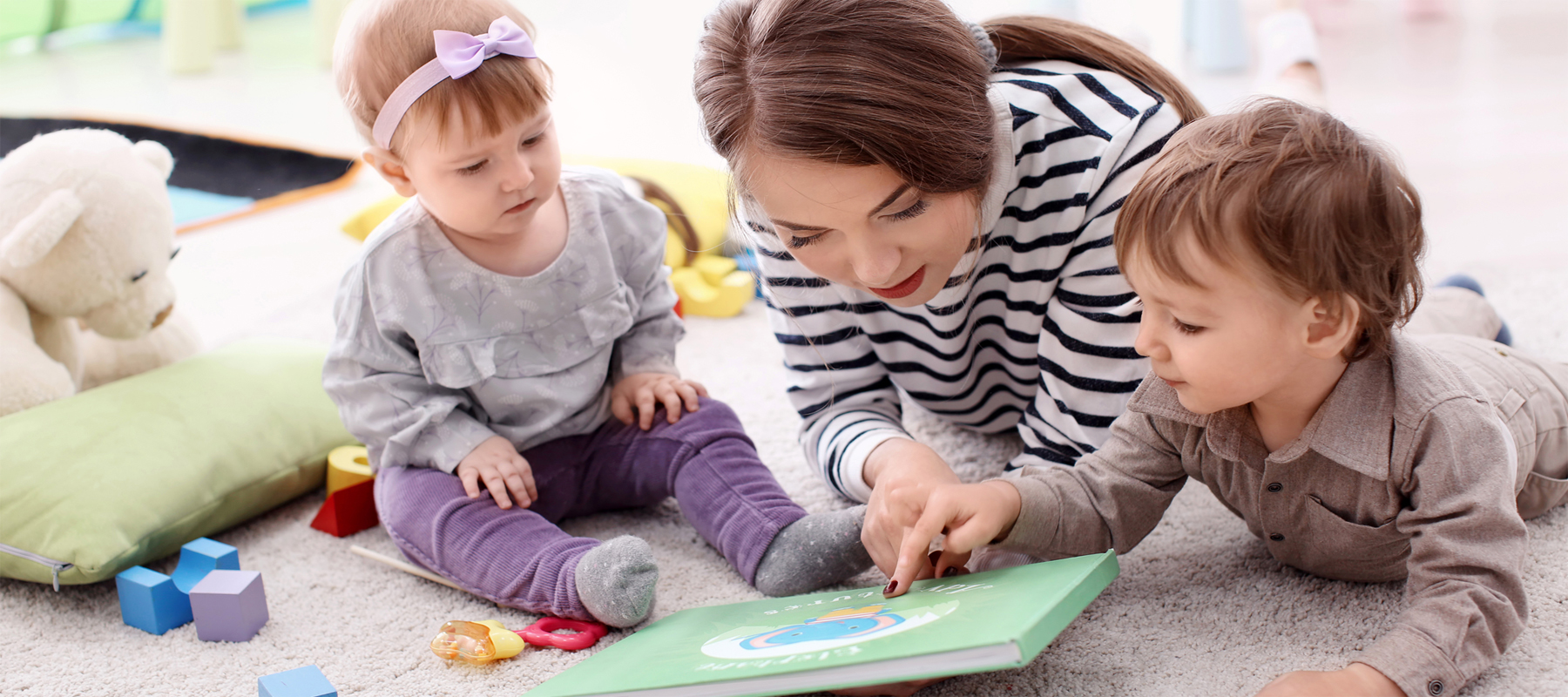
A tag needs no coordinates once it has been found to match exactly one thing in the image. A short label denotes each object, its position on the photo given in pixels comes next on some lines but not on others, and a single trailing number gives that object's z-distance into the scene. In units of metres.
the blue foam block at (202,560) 0.96
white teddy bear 1.08
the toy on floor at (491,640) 0.86
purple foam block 0.90
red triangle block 1.07
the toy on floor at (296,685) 0.80
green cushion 0.95
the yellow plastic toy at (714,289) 1.55
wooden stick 0.98
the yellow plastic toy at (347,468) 1.10
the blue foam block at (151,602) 0.91
